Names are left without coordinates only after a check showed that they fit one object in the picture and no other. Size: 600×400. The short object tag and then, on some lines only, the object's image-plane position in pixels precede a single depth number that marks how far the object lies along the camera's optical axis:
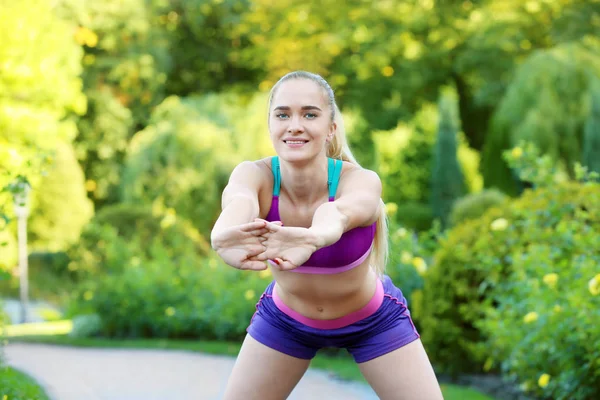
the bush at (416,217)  19.80
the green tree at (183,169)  16.41
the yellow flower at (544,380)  4.91
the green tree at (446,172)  19.52
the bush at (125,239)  11.36
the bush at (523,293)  4.94
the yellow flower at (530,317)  5.04
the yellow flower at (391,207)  7.92
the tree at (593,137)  16.41
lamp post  14.09
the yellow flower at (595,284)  4.21
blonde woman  2.85
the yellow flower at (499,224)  6.10
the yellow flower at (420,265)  7.59
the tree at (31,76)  13.20
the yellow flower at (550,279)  5.05
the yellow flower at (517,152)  5.87
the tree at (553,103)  16.91
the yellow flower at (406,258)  8.11
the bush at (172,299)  9.47
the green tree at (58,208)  20.08
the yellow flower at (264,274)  9.61
